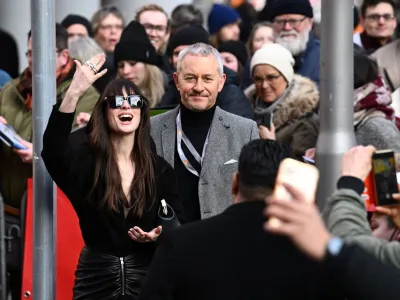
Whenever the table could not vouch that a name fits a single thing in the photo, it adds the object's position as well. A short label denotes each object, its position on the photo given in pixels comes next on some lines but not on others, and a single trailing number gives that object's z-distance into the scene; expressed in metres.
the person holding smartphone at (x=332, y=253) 6.79
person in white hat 16.15
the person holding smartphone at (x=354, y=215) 8.67
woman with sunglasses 12.16
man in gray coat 13.26
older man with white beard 18.77
